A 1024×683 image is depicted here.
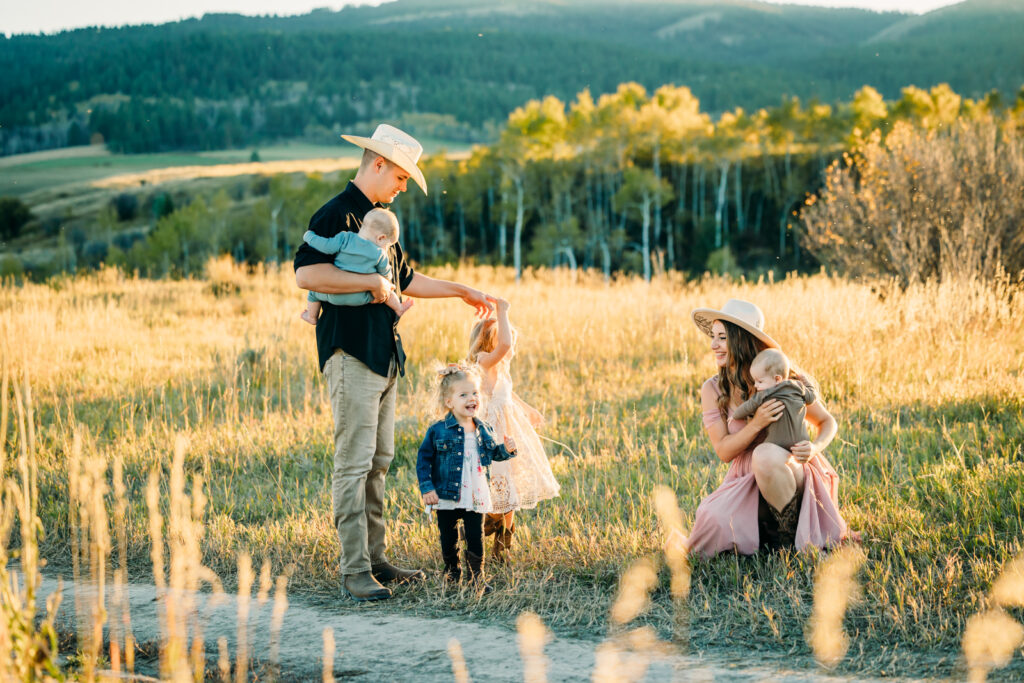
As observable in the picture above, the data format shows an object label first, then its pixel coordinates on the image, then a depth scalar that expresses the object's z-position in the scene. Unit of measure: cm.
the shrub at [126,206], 10231
